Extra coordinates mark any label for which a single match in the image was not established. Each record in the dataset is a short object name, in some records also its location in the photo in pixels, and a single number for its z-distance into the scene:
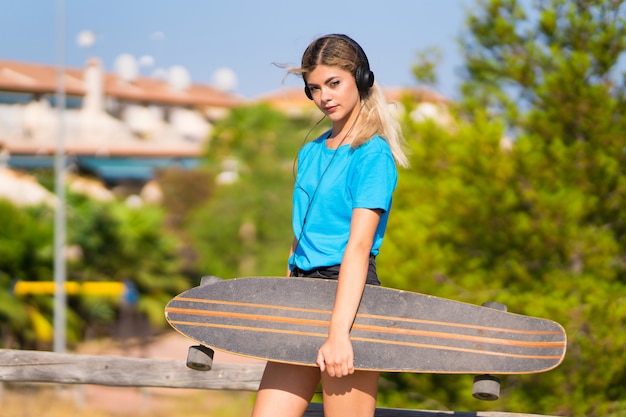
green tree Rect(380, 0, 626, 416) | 16.06
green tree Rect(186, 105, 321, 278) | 69.03
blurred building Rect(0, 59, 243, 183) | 91.74
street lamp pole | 36.59
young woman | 3.95
